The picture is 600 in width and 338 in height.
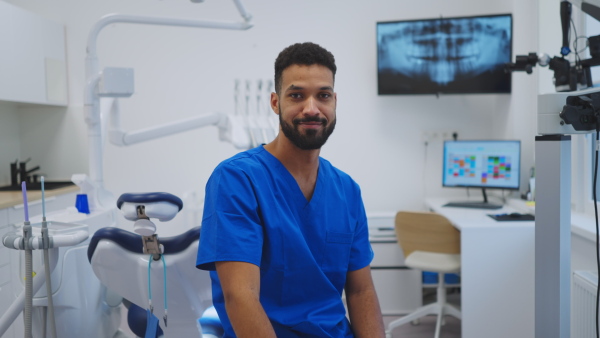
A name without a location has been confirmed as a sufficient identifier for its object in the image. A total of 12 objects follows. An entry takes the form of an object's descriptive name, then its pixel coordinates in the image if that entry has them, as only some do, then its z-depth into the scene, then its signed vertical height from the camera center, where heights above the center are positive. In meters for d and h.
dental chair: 1.57 -0.35
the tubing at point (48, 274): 1.73 -0.38
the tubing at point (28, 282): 1.70 -0.40
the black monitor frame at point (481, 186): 3.35 -0.28
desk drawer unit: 3.50 -0.86
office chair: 2.97 -0.57
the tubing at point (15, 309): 1.85 -0.52
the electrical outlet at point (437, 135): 4.06 +0.05
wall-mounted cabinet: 3.62 +0.62
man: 1.30 -0.21
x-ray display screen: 3.70 +0.58
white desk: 2.83 -0.69
